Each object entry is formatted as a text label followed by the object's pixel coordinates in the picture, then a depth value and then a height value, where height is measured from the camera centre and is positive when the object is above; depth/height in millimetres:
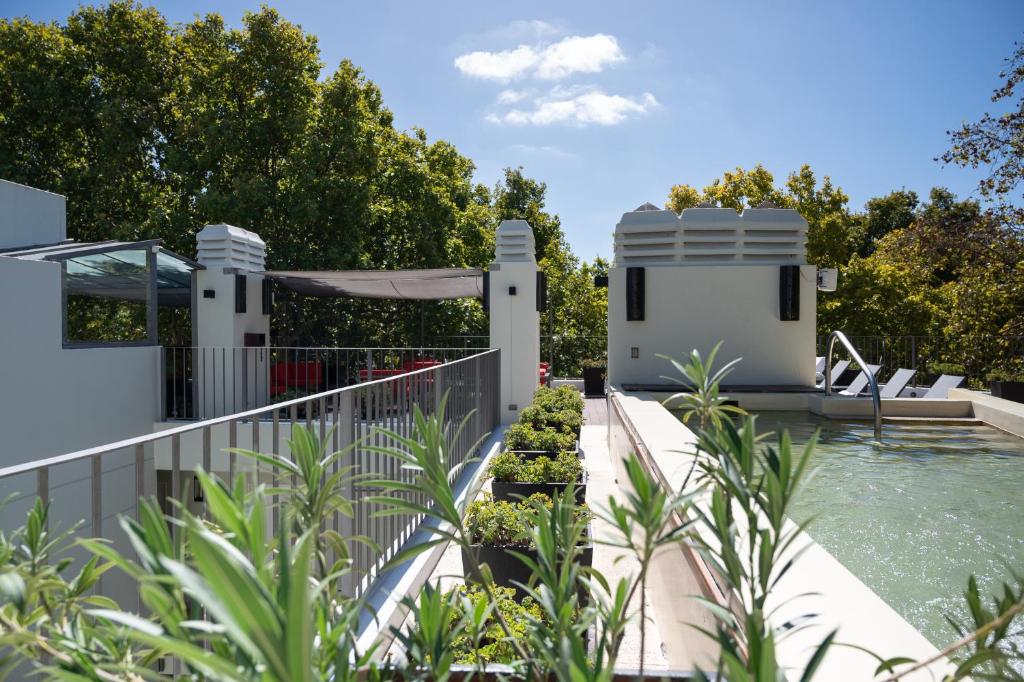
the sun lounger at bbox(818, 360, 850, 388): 12031 -859
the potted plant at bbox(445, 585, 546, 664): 1622 -1116
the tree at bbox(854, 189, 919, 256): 31828 +5408
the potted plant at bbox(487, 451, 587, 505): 4371 -1071
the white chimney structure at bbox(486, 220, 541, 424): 9703 +131
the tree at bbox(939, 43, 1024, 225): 10688 +2953
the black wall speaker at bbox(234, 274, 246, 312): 11141 +493
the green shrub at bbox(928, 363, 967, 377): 13883 -974
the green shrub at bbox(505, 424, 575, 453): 5551 -1020
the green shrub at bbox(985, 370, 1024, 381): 10839 -892
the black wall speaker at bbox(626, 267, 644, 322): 9023 +402
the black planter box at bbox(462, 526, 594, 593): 3256 -1213
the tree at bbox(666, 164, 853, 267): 21094 +4295
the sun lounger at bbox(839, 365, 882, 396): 10070 -974
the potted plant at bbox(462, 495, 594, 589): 3264 -1138
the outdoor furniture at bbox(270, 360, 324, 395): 11891 -1013
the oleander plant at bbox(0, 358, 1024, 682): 574 -411
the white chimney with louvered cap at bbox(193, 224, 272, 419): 10702 -68
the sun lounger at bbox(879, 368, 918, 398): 9211 -877
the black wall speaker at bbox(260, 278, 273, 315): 12016 +523
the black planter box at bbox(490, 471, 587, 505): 4324 -1134
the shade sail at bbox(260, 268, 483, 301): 10570 +707
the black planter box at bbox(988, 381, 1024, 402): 8375 -856
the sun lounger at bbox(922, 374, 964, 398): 8859 -862
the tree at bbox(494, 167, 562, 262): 28062 +5277
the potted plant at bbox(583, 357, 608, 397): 14711 -1320
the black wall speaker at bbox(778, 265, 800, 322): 8867 +401
